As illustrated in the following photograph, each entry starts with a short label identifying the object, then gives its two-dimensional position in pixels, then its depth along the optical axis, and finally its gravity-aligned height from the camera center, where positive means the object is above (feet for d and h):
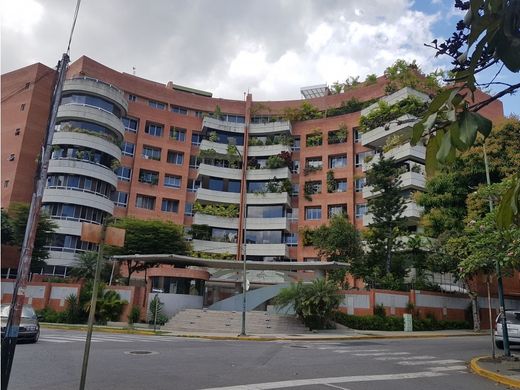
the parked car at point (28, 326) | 50.21 -2.45
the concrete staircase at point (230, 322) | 90.94 -1.86
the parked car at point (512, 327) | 56.49 -0.04
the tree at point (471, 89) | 6.23 +3.17
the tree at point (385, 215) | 111.65 +24.64
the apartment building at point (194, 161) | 134.70 +47.58
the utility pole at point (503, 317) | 45.88 +0.90
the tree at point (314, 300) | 88.69 +3.00
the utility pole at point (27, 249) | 20.77 +2.48
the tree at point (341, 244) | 116.67 +18.09
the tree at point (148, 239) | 121.70 +17.89
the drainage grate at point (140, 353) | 43.78 -4.06
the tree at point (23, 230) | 111.86 +16.82
